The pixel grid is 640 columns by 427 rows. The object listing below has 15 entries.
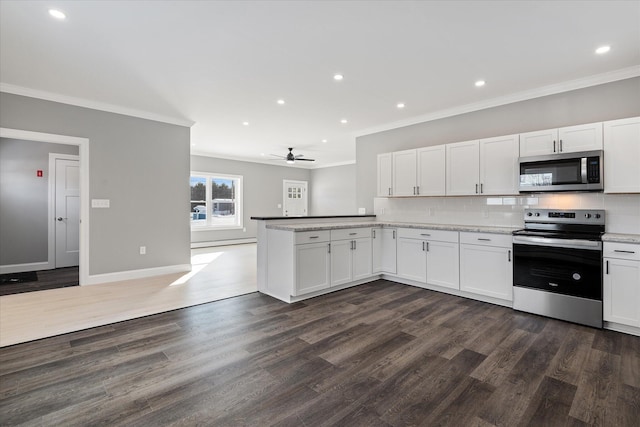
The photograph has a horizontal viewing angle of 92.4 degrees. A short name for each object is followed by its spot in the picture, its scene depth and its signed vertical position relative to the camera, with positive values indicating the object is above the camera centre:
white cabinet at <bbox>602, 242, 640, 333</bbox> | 2.77 -0.63
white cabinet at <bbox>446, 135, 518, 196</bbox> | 3.75 +0.64
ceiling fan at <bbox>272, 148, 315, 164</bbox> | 7.71 +1.59
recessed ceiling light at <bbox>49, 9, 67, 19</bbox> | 2.38 +1.58
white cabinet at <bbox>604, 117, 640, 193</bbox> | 2.96 +0.59
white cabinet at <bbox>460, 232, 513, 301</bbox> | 3.53 -0.59
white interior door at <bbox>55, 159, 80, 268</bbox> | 5.93 +0.05
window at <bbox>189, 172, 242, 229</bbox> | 8.70 +0.43
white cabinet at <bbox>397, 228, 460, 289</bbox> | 3.98 -0.56
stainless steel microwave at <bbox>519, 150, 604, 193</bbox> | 3.11 +0.47
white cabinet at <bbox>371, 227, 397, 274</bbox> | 4.63 -0.52
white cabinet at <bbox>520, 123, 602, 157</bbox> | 3.17 +0.83
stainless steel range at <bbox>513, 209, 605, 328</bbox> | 2.96 -0.52
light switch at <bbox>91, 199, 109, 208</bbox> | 4.55 +0.18
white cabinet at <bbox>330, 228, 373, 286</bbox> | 4.12 -0.56
